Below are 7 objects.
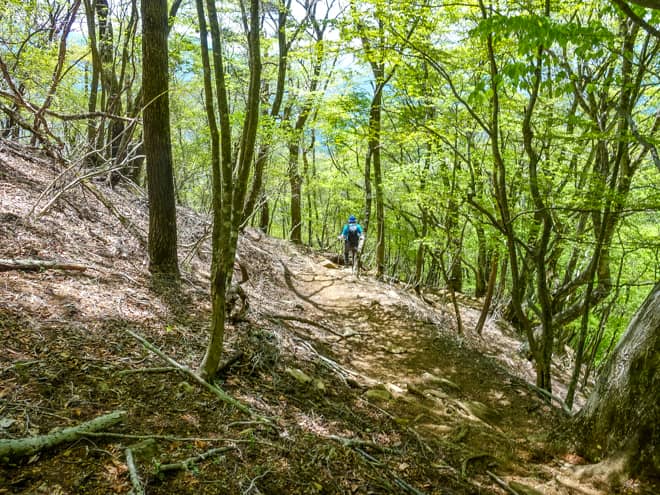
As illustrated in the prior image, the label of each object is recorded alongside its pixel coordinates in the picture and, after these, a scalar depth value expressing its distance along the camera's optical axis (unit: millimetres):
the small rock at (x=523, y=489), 3424
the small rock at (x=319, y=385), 4204
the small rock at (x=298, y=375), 4211
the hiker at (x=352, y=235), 12122
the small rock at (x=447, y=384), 5785
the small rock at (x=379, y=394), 4695
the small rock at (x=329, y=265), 12666
